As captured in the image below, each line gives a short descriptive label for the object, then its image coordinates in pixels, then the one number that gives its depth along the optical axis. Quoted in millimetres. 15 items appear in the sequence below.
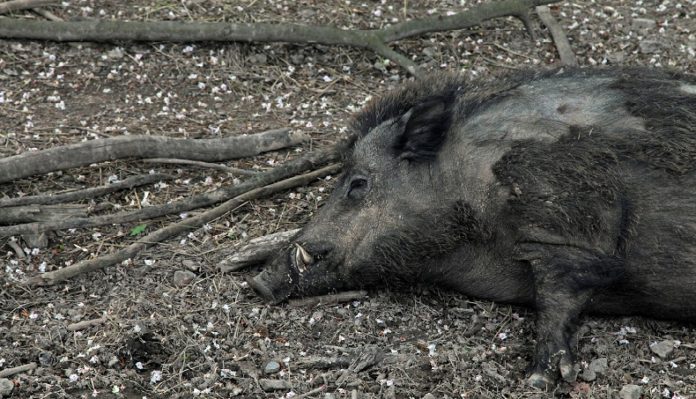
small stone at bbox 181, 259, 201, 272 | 12758
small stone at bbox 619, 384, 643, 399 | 10594
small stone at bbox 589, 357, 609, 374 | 11062
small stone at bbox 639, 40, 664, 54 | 17172
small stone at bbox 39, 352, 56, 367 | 11086
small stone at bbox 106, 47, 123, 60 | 16766
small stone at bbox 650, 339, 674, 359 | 11273
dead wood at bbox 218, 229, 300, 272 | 12758
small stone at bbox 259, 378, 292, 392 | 10805
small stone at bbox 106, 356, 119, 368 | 11039
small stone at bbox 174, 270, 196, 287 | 12494
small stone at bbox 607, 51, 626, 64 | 17078
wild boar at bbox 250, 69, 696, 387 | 11461
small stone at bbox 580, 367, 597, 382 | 10992
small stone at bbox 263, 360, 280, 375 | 11086
